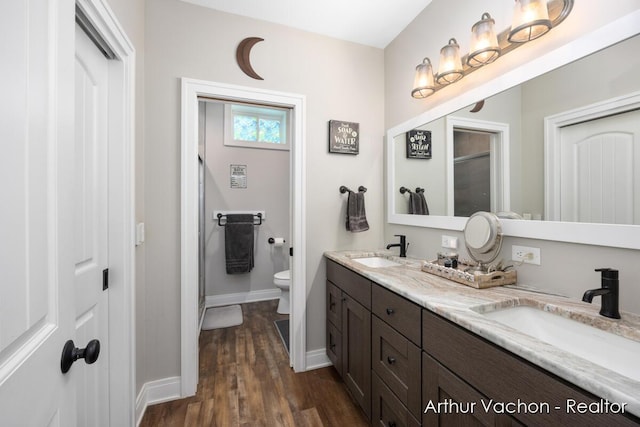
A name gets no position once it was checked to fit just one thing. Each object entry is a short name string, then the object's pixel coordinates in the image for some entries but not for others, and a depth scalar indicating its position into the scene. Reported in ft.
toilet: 10.01
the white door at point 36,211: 1.55
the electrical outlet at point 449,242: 5.39
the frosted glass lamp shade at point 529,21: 3.70
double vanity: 2.01
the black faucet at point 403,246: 6.66
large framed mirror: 3.14
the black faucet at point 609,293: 2.82
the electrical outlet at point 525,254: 4.01
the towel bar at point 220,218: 10.86
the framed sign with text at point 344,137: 7.01
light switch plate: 5.01
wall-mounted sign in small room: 11.10
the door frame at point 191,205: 5.82
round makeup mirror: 4.39
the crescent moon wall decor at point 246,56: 6.30
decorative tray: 3.95
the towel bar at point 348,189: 7.12
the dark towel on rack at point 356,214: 7.00
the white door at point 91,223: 3.59
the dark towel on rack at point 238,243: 10.79
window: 11.09
